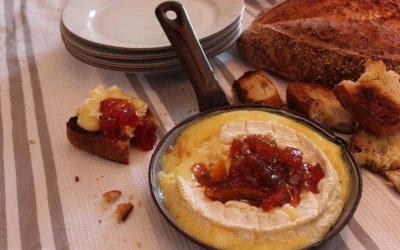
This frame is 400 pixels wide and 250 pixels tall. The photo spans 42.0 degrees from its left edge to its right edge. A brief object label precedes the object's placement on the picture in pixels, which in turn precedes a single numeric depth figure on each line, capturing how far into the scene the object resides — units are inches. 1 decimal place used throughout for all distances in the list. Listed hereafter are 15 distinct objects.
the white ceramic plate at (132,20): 21.6
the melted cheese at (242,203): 13.4
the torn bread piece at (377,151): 16.8
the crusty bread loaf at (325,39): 19.7
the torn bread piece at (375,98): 17.0
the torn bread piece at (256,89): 19.3
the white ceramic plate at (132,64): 20.6
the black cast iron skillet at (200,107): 14.3
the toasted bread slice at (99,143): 17.6
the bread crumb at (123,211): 15.7
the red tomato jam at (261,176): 14.2
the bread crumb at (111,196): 16.4
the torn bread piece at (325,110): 18.4
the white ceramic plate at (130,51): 20.4
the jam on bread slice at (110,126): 17.7
